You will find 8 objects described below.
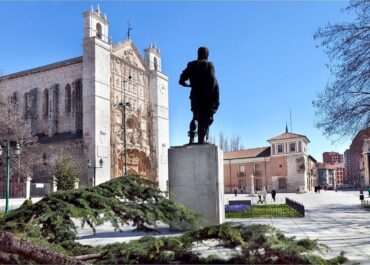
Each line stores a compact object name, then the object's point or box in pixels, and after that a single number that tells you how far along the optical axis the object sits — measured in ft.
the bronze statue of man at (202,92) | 29.71
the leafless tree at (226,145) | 261.01
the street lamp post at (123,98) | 145.55
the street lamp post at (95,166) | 111.84
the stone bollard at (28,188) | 99.60
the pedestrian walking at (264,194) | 83.20
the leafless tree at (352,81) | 44.37
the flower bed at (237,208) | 53.31
